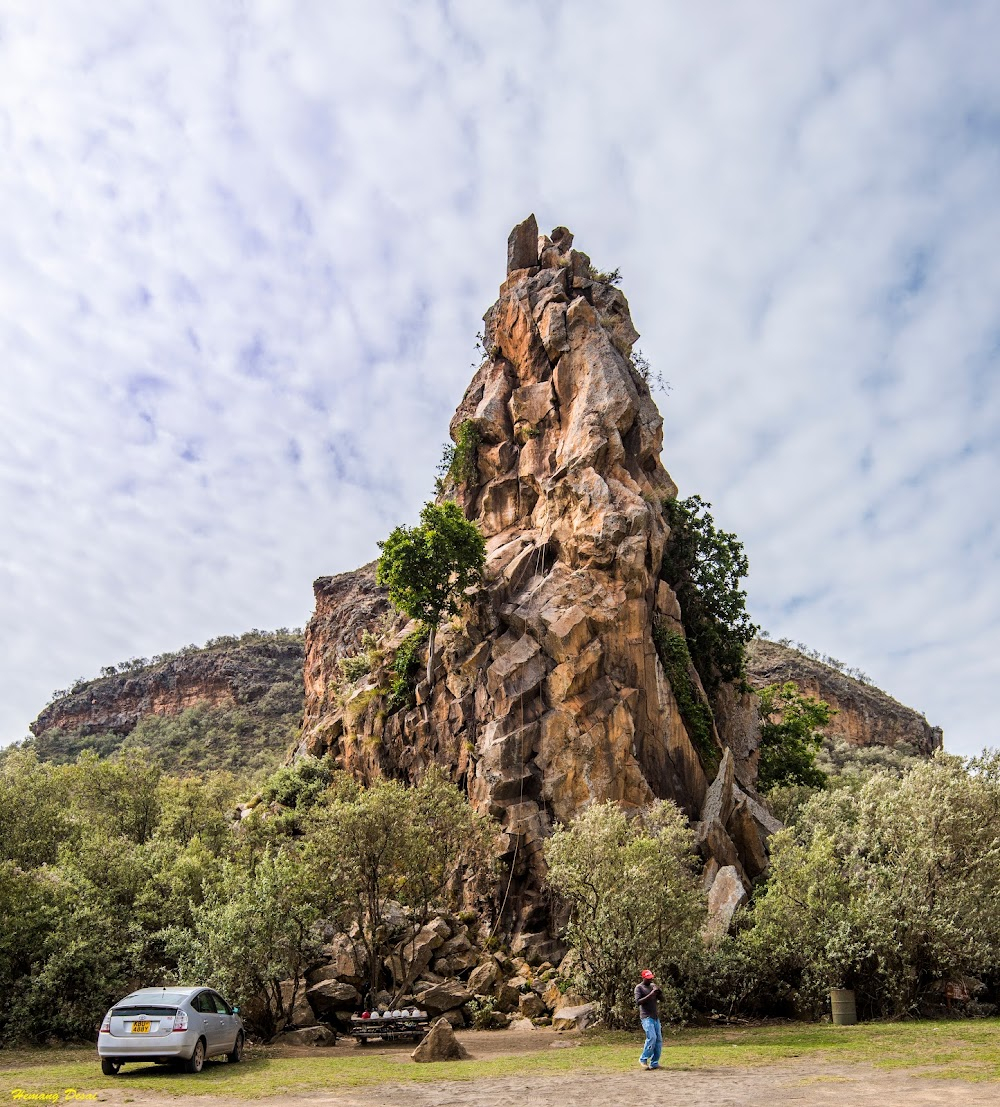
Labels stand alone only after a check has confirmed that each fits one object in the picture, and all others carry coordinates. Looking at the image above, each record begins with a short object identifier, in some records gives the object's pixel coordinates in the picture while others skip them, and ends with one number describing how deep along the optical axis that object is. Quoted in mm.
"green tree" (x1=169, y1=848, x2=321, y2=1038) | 22328
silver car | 15547
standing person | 16172
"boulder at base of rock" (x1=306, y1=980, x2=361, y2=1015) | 25516
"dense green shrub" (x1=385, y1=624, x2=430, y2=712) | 46188
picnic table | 22797
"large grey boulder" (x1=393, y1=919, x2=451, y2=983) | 28406
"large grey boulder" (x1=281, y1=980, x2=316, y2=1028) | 24188
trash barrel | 22359
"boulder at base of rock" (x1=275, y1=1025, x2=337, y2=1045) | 22656
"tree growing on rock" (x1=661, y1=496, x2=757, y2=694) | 46750
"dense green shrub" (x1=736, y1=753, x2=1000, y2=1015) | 22547
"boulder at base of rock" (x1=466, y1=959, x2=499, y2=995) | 28438
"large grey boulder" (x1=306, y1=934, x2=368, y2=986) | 27047
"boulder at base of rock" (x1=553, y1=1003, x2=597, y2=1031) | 24141
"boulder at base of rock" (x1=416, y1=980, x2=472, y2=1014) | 26016
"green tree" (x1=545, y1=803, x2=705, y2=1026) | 23219
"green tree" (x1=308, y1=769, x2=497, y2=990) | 27312
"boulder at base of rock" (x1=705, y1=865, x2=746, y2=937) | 27000
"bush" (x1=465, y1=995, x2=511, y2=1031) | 26125
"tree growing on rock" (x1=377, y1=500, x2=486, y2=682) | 41781
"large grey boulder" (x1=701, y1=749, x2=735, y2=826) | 35444
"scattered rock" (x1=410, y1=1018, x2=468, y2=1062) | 18969
